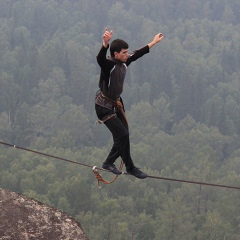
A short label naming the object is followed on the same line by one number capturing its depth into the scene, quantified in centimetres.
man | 1995
